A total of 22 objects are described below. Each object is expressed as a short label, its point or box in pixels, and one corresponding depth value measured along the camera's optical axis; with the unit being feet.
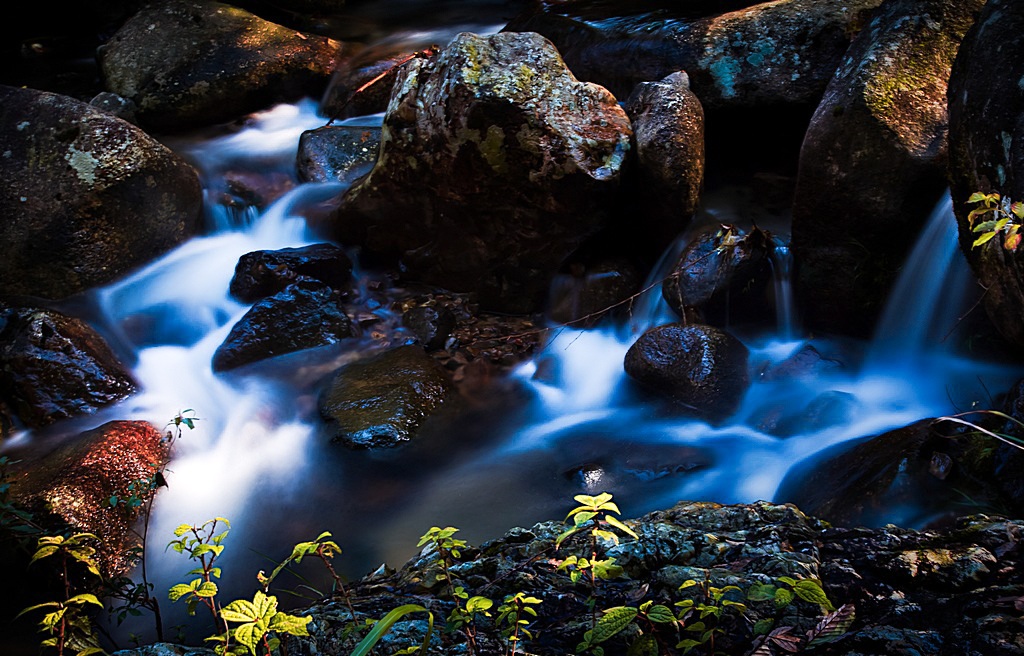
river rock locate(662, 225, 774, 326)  17.95
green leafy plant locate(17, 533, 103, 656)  6.45
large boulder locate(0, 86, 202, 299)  20.04
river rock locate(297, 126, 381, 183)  25.09
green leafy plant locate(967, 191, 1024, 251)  6.83
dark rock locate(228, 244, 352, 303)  20.84
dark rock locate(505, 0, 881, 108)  20.44
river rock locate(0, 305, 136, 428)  16.61
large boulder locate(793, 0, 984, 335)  15.52
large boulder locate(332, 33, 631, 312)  18.75
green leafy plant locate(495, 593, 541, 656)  5.68
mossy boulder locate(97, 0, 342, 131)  28.55
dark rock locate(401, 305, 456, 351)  19.67
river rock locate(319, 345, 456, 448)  16.39
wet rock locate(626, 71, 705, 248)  18.88
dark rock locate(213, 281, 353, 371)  19.12
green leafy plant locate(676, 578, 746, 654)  5.49
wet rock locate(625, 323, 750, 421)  16.42
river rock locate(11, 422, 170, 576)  13.15
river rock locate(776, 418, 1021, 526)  10.71
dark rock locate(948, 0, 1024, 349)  11.04
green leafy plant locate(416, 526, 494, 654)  5.64
